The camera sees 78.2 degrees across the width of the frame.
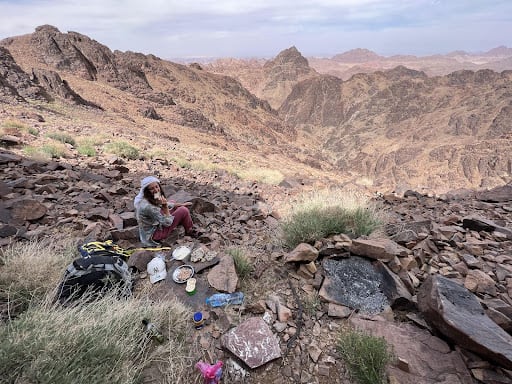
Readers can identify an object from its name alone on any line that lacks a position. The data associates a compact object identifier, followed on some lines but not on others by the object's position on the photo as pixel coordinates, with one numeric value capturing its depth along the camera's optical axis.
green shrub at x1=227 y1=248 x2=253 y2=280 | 3.09
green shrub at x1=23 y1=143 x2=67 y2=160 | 7.00
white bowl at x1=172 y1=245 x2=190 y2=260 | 3.33
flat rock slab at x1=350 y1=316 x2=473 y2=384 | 1.94
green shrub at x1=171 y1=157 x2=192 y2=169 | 9.70
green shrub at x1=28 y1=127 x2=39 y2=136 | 9.16
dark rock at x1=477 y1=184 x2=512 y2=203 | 5.84
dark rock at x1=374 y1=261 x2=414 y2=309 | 2.54
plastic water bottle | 2.68
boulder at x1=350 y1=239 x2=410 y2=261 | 2.95
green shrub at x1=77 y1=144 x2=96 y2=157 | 8.34
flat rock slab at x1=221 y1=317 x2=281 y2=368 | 2.16
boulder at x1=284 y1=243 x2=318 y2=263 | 3.07
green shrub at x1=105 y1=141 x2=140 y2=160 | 9.25
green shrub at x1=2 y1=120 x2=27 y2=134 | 8.65
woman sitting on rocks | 3.96
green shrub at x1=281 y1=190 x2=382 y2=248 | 3.50
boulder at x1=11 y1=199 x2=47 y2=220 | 4.25
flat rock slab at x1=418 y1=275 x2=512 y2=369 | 1.90
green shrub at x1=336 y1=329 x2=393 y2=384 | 1.94
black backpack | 2.62
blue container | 2.45
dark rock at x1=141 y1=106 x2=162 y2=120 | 24.12
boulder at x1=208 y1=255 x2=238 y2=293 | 2.86
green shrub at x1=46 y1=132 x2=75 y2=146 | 9.16
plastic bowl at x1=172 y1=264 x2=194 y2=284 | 2.99
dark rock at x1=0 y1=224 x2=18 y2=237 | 3.71
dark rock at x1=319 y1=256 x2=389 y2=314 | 2.62
